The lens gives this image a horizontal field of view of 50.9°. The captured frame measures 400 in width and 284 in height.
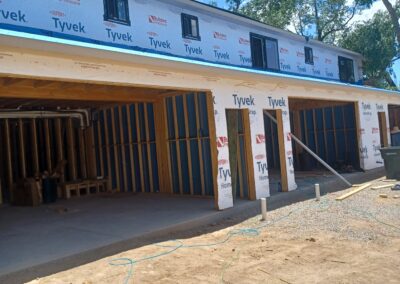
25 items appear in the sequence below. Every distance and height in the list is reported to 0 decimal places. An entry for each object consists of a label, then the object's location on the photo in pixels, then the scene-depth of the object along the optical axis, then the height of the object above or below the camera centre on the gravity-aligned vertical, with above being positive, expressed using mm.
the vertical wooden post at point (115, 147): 14578 +179
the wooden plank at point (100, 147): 15109 +254
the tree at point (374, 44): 28953 +6161
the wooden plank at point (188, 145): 11977 +52
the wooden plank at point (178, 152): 12328 -128
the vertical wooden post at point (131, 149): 14008 +80
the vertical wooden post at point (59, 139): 14438 +629
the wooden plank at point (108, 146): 14867 +254
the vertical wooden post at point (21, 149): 13688 +370
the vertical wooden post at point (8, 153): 13406 +274
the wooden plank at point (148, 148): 13328 +47
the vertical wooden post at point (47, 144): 14250 +465
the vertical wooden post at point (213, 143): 9500 +39
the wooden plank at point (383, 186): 11695 -1551
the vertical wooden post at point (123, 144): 14328 +274
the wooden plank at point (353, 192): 10397 -1558
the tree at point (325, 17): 32000 +9250
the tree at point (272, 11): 31578 +10141
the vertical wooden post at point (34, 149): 13977 +347
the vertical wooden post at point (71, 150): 14750 +207
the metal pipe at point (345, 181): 12637 -1451
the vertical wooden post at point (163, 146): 12703 +99
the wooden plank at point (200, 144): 11664 +48
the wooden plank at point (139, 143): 13633 +233
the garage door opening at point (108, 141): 11719 +426
